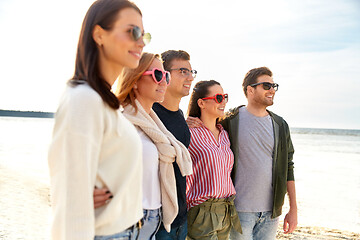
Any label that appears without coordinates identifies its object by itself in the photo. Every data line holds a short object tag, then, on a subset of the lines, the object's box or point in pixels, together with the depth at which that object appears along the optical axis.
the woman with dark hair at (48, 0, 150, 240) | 1.44
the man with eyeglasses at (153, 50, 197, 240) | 2.82
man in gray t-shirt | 3.63
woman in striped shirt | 3.21
